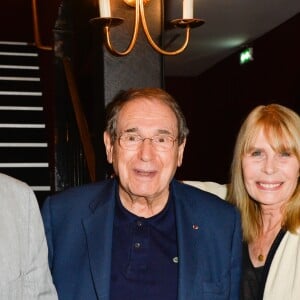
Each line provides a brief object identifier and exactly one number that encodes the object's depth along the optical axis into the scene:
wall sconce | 2.48
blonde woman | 2.07
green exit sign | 8.44
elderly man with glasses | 1.83
